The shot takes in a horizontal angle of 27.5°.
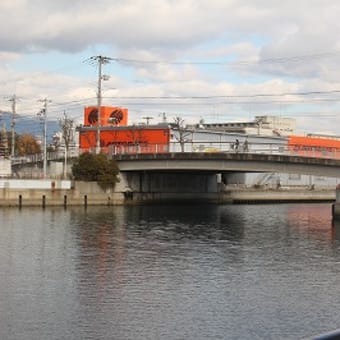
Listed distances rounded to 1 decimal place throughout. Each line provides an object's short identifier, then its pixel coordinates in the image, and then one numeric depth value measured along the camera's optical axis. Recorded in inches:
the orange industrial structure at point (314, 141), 5597.9
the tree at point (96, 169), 3125.0
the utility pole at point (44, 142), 3289.4
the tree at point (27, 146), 5821.9
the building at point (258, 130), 6584.6
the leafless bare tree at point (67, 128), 5004.9
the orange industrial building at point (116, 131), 4394.7
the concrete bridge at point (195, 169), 2655.0
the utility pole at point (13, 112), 4065.7
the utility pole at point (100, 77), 3304.6
